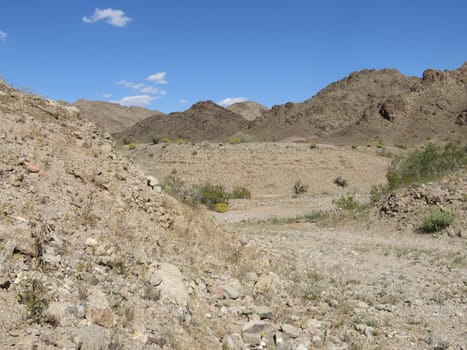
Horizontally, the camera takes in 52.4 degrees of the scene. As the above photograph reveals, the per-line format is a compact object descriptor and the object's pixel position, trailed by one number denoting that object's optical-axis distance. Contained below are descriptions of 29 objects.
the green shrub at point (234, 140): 39.42
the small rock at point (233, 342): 4.77
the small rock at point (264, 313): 5.59
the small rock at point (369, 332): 5.50
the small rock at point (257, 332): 5.04
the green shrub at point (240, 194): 26.30
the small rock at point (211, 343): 4.61
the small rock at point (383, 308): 6.35
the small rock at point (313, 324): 5.56
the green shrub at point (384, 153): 35.40
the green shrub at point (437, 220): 11.81
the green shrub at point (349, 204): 16.14
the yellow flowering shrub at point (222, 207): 21.42
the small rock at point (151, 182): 8.22
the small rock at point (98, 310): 4.14
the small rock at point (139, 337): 4.19
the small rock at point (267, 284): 6.48
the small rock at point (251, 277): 6.72
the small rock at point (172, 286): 5.21
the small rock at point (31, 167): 6.00
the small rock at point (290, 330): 5.25
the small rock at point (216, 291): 5.86
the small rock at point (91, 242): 5.25
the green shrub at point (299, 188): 27.58
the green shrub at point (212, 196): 22.20
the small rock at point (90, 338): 3.75
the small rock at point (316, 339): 5.24
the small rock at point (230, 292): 5.93
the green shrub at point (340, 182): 29.25
